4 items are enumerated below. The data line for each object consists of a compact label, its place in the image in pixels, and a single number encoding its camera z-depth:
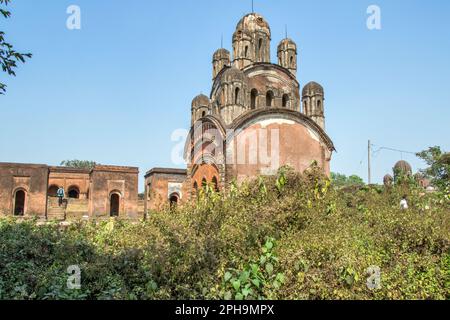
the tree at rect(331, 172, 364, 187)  76.19
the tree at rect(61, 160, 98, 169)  67.75
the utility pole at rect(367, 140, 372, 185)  28.76
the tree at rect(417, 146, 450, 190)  22.39
